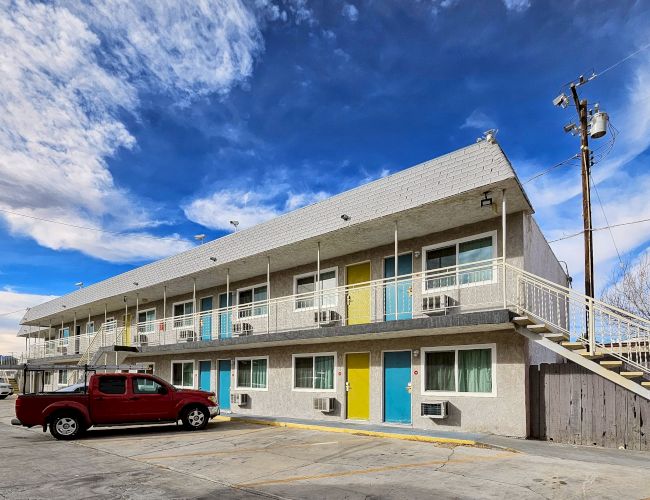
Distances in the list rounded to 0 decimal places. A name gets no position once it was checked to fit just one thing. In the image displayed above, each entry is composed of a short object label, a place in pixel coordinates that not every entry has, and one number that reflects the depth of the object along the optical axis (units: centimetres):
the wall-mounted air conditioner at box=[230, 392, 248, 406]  1958
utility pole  1720
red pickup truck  1380
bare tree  2630
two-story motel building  1271
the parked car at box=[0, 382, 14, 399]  3603
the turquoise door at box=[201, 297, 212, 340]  2334
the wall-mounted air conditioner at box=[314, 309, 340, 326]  1662
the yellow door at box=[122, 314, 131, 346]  2838
